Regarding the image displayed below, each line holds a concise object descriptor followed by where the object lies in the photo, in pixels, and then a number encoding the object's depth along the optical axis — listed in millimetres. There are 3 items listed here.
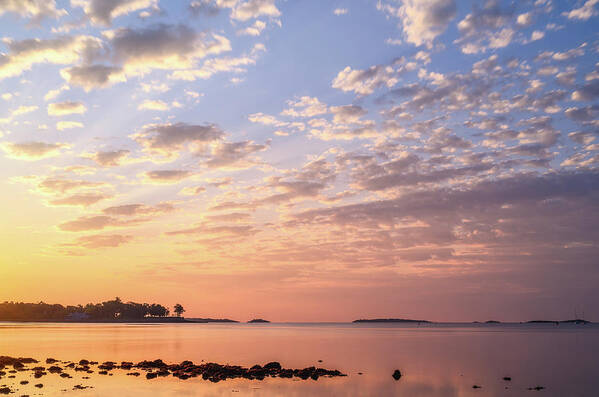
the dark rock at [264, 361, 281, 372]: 57750
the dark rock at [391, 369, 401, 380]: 54406
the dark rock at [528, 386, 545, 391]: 47112
